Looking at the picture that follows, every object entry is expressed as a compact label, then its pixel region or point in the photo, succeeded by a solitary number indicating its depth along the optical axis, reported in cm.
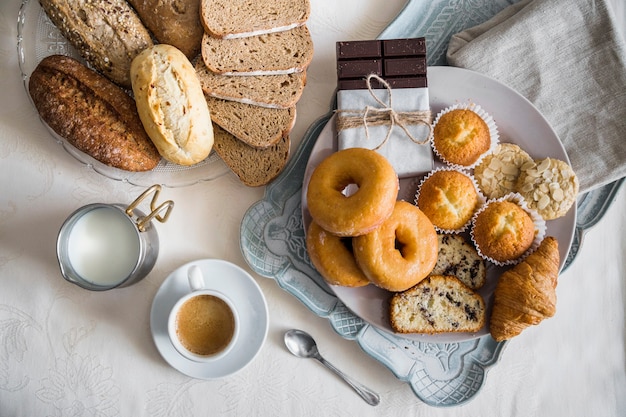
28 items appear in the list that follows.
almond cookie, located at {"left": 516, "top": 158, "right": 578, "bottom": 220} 78
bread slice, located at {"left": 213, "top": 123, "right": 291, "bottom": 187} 80
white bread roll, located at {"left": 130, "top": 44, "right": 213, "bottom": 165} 75
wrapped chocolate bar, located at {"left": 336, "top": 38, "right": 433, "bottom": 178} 79
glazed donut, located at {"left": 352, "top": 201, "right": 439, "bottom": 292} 74
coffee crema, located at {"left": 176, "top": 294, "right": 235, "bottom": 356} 78
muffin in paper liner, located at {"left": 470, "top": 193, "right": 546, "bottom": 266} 79
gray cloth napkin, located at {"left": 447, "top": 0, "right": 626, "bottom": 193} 81
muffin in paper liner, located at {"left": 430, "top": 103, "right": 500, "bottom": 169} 80
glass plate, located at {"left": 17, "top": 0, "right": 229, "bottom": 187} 79
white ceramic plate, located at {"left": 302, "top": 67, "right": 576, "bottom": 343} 79
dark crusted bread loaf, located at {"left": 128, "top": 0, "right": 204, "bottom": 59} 78
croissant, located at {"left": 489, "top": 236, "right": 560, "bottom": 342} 76
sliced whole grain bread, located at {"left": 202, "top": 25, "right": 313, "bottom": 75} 79
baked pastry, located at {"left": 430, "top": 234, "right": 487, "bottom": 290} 80
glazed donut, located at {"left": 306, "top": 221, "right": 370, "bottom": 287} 77
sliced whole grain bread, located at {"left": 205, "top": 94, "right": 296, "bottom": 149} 79
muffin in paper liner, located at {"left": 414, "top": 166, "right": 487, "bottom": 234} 79
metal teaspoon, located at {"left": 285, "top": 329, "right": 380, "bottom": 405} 82
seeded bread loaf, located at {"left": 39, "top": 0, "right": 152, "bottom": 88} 77
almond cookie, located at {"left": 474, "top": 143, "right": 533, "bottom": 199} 80
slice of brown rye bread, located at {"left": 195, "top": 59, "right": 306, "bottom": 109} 79
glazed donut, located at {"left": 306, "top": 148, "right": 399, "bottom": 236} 73
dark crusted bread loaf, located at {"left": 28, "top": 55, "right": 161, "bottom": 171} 76
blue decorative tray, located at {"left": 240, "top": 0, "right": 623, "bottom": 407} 80
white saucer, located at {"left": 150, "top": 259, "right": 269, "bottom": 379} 80
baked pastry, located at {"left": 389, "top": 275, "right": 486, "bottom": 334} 79
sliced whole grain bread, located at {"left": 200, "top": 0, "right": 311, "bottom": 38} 78
